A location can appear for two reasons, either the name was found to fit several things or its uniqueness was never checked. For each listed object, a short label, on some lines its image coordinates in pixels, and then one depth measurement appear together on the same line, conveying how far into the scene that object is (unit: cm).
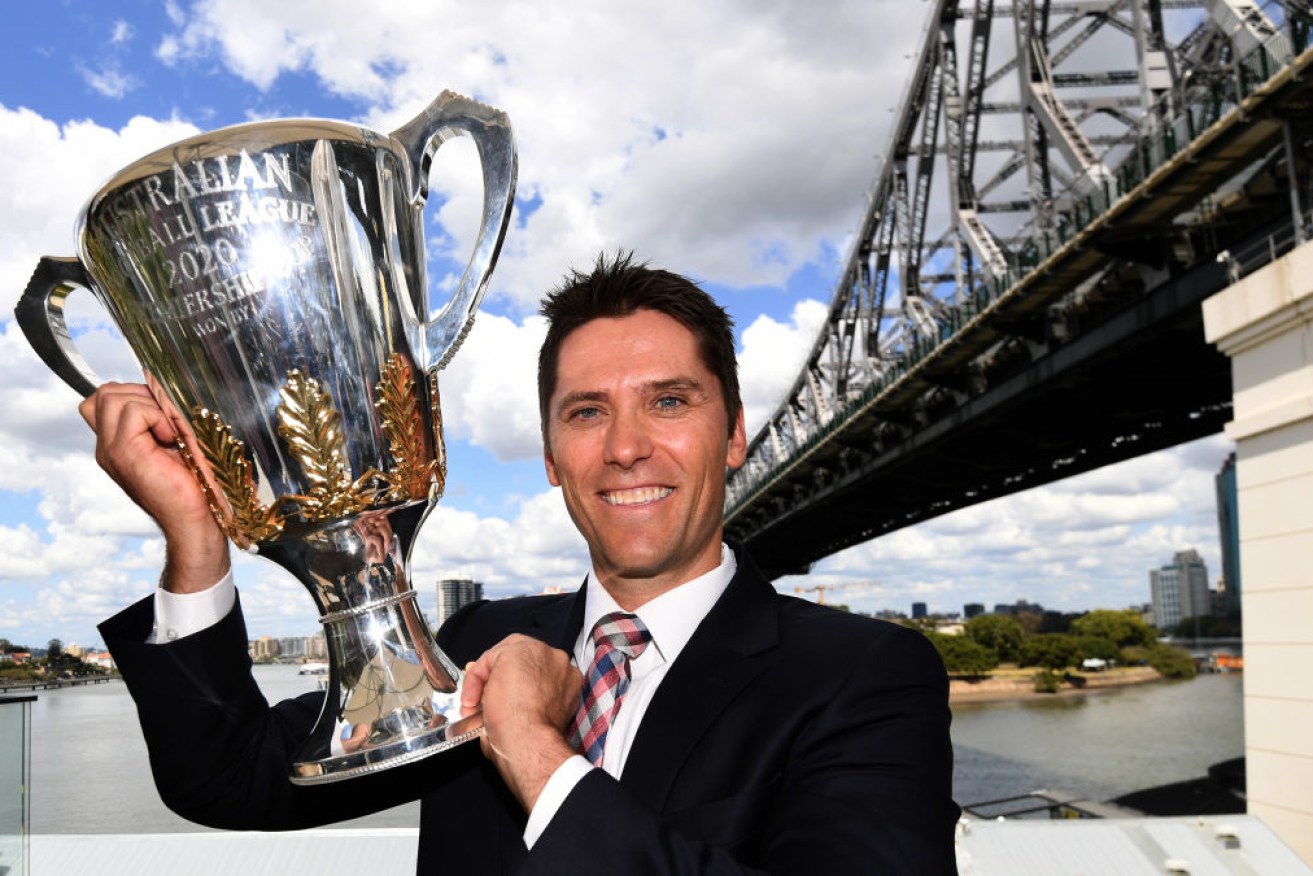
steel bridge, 1507
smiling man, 114
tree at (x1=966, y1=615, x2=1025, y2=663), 6556
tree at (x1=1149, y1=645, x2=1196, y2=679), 7144
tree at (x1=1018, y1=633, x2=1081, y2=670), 6531
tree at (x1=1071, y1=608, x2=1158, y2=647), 7456
